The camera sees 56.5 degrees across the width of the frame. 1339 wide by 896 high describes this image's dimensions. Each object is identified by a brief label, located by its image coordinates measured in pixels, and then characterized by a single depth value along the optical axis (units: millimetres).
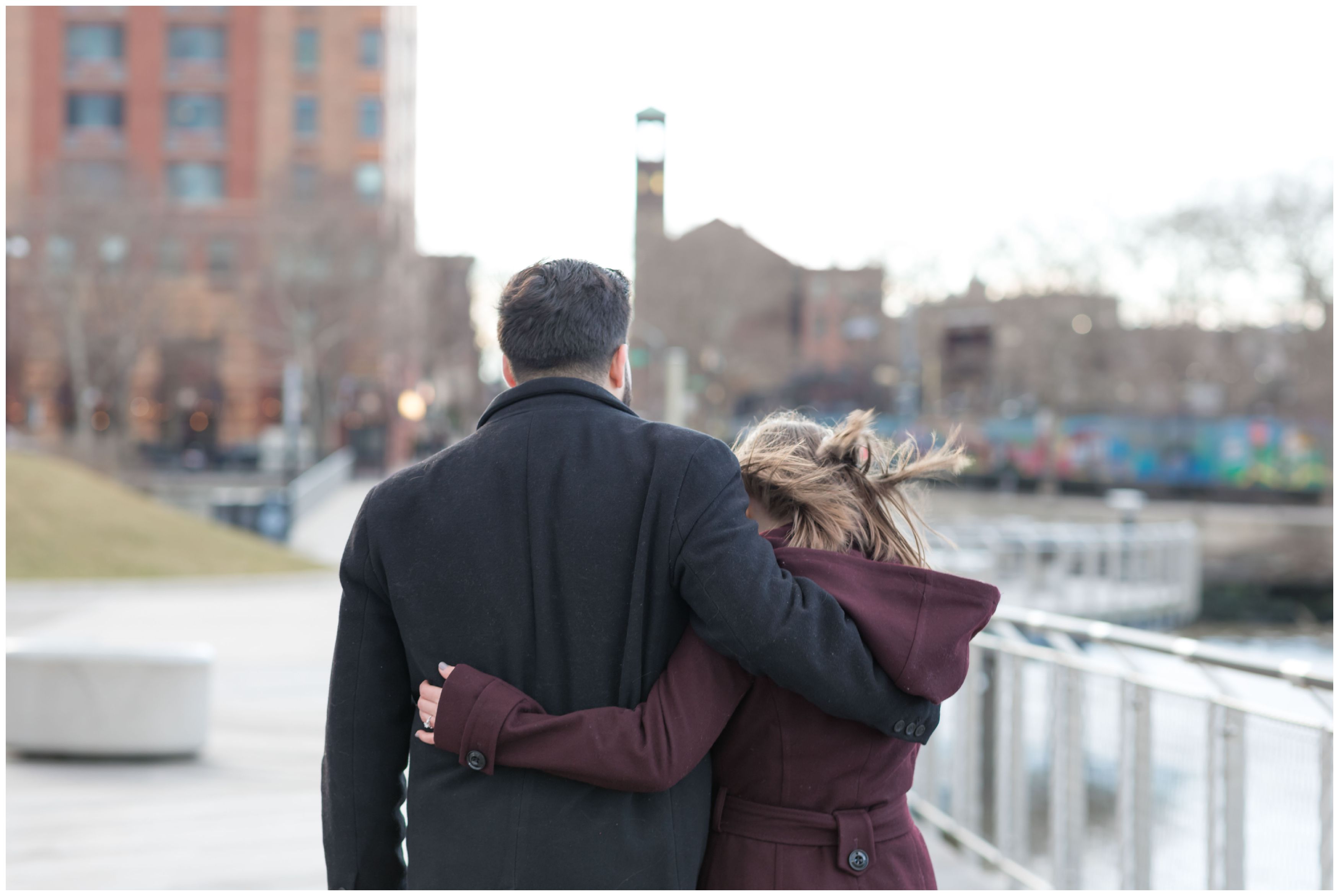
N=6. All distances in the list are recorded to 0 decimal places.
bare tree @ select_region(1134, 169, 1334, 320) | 50969
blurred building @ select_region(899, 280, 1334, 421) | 52750
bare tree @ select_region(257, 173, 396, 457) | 53594
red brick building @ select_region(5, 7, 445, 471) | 58250
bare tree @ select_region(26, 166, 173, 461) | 50000
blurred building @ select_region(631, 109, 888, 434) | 56562
